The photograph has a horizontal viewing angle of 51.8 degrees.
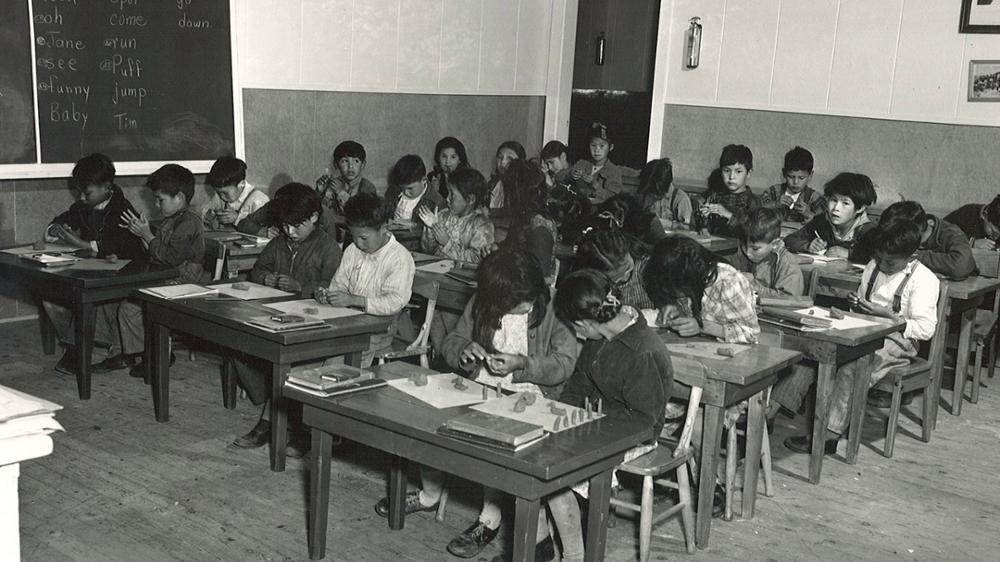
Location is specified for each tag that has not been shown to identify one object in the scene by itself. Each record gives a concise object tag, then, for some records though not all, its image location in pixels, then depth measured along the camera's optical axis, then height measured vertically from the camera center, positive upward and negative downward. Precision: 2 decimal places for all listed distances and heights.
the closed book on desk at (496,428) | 2.78 -0.93
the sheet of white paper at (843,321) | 4.46 -0.94
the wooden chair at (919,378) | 4.93 -1.28
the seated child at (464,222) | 6.02 -0.82
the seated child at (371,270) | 4.48 -0.85
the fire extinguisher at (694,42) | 8.63 +0.46
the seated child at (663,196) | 7.68 -0.74
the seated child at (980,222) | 6.51 -0.74
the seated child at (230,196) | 6.38 -0.78
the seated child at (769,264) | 4.87 -0.78
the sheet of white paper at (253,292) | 4.61 -0.98
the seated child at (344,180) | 7.30 -0.72
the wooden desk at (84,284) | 5.00 -1.07
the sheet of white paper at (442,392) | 3.19 -0.97
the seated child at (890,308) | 4.75 -0.94
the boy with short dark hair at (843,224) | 6.34 -0.74
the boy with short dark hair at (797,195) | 7.41 -0.66
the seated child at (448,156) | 8.02 -0.55
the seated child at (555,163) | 8.48 -0.59
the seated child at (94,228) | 5.61 -0.90
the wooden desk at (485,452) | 2.74 -1.01
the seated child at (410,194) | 6.90 -0.77
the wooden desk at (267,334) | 4.04 -1.05
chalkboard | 6.34 -0.09
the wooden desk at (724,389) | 3.62 -1.03
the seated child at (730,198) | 7.41 -0.72
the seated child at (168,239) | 5.50 -0.90
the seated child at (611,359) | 3.38 -0.87
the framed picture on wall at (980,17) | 7.19 +0.66
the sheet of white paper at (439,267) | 5.37 -0.96
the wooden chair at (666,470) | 3.50 -1.28
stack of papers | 2.04 -0.73
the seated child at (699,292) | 4.13 -0.78
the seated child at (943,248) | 5.59 -0.75
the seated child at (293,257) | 4.86 -0.87
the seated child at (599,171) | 8.51 -0.65
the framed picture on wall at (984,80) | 7.21 +0.23
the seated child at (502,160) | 8.29 -0.58
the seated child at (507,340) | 3.64 -0.91
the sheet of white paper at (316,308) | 4.31 -0.98
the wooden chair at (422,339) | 4.64 -1.15
